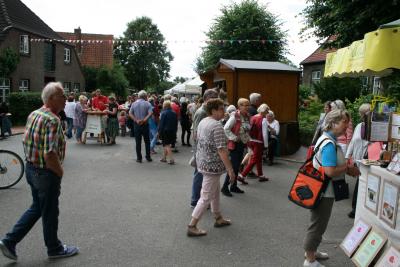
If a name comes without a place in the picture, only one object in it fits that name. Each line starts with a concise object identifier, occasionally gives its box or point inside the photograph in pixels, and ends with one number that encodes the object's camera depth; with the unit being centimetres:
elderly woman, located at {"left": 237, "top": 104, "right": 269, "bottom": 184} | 849
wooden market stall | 1211
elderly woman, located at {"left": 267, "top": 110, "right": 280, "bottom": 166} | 1063
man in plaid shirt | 412
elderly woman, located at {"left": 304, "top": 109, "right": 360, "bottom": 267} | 405
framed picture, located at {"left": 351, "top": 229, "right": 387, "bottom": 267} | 407
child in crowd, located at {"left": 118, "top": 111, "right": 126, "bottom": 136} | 1727
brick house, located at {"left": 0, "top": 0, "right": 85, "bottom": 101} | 2547
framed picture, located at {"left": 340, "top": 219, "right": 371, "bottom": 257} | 438
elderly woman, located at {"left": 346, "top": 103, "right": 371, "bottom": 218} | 665
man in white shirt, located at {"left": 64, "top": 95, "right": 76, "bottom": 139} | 1611
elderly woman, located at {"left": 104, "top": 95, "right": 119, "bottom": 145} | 1438
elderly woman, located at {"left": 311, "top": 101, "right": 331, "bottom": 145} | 904
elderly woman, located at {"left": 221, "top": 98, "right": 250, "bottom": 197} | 709
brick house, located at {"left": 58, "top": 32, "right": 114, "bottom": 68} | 4406
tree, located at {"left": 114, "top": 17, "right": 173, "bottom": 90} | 6481
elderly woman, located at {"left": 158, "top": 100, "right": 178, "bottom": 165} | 1081
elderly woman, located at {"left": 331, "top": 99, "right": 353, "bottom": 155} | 762
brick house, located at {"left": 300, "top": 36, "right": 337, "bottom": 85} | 3425
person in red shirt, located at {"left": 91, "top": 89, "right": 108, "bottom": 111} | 1478
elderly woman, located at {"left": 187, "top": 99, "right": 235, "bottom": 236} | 525
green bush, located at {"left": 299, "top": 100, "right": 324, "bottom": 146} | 1449
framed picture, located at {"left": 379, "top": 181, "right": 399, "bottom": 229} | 398
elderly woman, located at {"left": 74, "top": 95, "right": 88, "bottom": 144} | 1411
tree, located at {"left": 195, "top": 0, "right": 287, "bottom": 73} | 2681
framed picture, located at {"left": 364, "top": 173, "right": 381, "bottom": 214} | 434
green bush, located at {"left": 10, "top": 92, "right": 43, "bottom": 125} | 2122
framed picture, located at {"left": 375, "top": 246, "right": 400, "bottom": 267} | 376
